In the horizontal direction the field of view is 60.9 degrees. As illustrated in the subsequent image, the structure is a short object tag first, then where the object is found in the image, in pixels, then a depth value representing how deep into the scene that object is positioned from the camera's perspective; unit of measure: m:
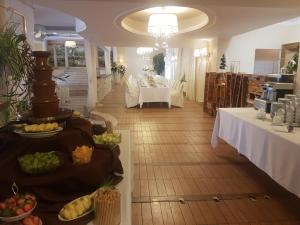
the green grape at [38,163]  1.32
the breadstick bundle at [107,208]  1.17
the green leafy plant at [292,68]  4.53
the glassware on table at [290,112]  2.68
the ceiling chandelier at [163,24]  4.82
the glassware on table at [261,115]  3.20
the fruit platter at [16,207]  1.12
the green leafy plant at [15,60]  1.61
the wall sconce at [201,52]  8.32
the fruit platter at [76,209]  1.21
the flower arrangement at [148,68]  16.40
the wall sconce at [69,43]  13.12
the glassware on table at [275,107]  2.99
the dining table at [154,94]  8.59
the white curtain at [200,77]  9.01
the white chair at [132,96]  8.55
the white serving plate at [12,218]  1.11
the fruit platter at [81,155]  1.44
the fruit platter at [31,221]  1.11
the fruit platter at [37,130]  1.48
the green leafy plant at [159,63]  14.23
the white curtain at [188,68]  10.26
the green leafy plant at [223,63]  6.81
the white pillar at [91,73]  8.14
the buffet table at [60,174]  1.29
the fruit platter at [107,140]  1.87
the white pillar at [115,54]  18.12
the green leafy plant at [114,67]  16.84
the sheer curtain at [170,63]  13.20
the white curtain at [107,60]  13.67
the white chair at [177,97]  8.63
